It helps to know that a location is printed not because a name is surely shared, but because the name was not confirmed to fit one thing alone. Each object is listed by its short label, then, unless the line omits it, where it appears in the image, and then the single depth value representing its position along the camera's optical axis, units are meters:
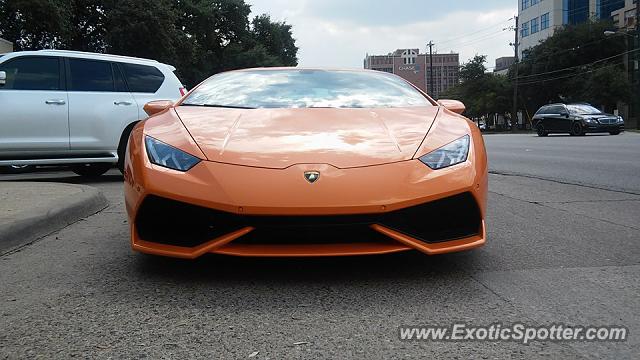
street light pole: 44.72
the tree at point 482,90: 58.97
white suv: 7.36
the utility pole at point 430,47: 74.15
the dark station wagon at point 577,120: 22.14
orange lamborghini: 2.77
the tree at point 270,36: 52.19
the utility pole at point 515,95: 53.94
